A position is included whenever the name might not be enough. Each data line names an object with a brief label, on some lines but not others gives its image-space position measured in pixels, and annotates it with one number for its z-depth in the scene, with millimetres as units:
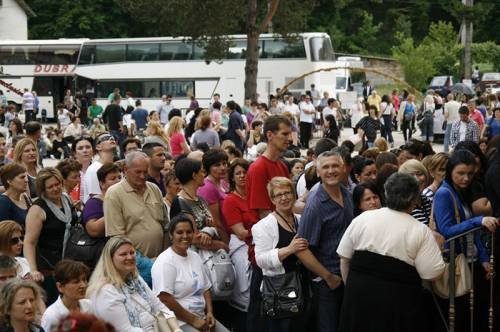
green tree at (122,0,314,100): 43000
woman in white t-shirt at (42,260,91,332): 7516
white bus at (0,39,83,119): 55688
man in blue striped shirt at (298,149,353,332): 8219
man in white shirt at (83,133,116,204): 10602
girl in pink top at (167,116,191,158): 16534
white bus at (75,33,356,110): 50969
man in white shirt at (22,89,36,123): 43000
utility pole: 45812
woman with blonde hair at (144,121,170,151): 15974
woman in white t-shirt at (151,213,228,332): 8453
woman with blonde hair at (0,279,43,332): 7102
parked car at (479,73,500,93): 47625
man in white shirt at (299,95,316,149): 35438
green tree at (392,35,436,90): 56344
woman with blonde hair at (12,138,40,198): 11250
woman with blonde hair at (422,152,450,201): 9598
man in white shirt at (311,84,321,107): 43922
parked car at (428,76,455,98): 53288
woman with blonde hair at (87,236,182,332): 7539
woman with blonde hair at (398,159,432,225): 8915
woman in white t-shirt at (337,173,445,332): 7301
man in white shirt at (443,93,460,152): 27930
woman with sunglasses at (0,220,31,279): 8188
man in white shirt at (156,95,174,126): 34406
